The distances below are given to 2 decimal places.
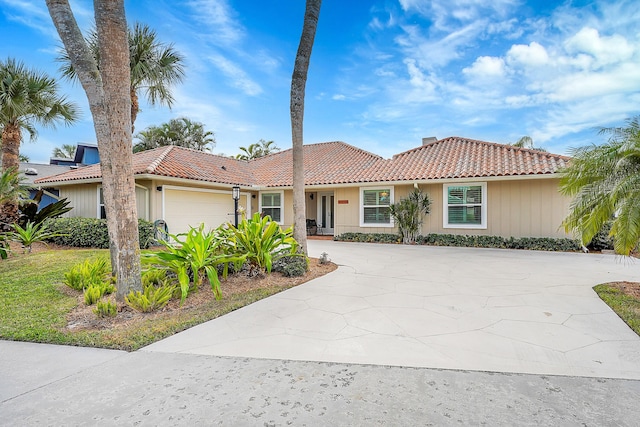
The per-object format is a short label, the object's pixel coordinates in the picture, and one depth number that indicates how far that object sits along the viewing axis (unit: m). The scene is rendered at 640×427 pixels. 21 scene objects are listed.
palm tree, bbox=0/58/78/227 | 11.01
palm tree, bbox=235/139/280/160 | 35.34
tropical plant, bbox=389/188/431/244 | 13.90
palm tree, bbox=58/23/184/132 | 12.31
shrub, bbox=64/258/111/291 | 5.98
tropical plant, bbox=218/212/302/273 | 6.66
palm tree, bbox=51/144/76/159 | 38.88
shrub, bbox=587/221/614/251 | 11.62
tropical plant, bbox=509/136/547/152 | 28.27
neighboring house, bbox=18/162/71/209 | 20.98
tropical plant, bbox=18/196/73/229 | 11.45
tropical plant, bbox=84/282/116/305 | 5.13
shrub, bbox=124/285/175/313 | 4.77
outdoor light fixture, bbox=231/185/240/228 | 11.78
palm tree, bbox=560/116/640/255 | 5.28
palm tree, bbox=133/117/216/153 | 29.17
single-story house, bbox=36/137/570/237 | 12.50
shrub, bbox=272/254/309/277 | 7.29
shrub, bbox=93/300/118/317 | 4.55
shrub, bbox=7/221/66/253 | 9.85
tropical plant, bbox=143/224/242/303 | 5.45
